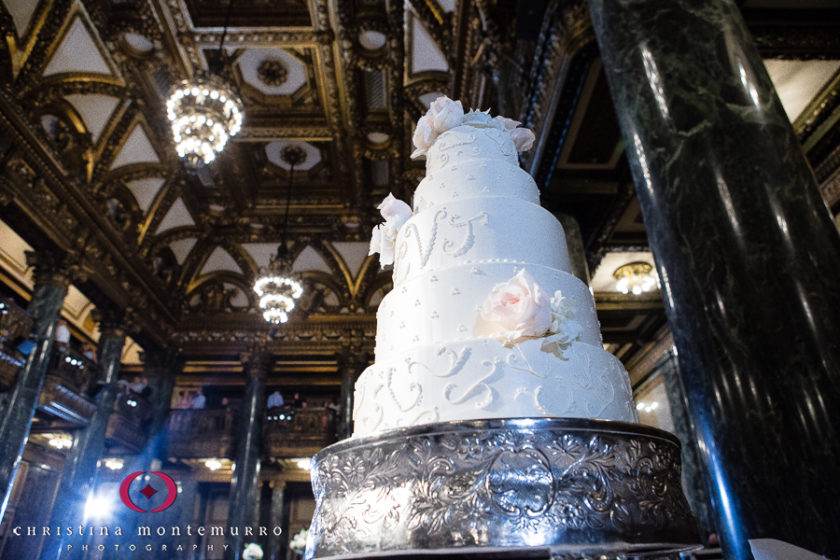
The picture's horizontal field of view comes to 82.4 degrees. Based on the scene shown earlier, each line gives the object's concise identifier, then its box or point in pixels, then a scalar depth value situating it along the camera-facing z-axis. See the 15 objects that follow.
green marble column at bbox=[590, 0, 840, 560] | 1.47
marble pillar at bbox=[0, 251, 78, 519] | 7.69
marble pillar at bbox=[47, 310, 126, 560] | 9.37
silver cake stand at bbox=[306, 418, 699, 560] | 1.14
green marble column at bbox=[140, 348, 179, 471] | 13.15
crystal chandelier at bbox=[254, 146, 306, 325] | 10.63
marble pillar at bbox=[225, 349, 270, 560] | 11.84
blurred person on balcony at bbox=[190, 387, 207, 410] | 14.43
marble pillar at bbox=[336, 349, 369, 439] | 13.59
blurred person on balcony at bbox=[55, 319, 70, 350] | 9.87
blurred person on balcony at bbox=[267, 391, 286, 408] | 14.89
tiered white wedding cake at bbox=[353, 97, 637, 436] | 1.58
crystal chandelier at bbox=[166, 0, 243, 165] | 6.56
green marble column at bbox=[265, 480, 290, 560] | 14.75
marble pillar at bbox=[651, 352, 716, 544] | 9.91
